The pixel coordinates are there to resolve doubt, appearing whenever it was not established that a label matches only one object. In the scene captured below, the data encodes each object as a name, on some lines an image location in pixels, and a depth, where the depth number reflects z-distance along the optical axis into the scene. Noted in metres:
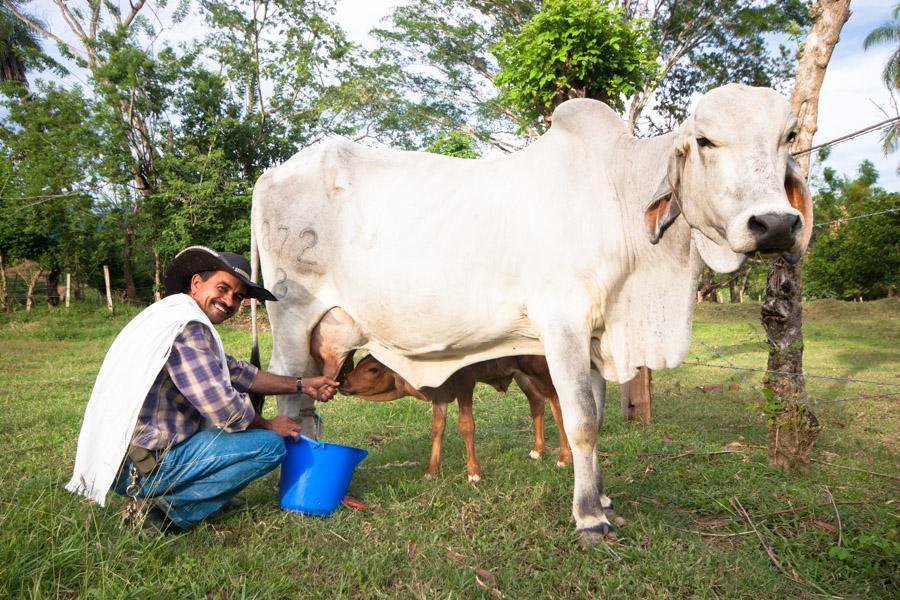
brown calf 4.34
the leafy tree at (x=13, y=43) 20.09
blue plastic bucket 3.29
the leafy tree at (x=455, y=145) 11.32
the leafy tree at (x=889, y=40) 24.14
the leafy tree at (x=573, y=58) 7.21
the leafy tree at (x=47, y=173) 15.70
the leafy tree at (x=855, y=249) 21.11
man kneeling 2.81
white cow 2.65
